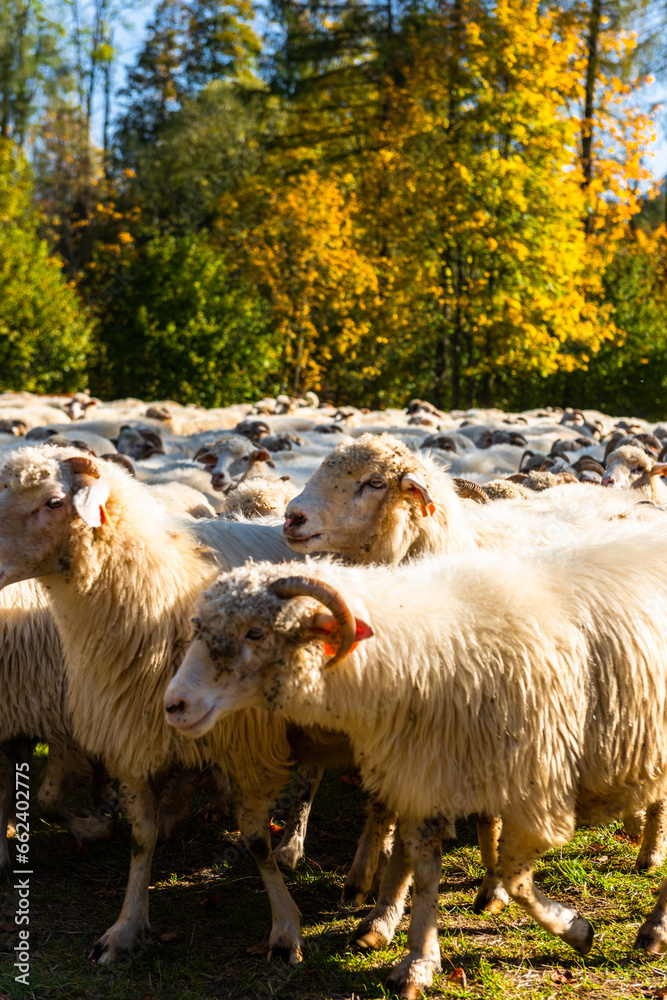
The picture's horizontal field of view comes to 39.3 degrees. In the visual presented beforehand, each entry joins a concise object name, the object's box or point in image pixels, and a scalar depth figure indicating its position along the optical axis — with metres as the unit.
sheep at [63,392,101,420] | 14.91
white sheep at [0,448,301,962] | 3.38
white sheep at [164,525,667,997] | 2.85
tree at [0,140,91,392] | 23.12
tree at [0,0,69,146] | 36.06
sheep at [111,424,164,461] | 10.73
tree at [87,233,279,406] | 21.61
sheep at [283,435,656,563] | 3.86
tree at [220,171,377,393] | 22.19
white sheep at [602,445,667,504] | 6.92
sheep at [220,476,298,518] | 5.11
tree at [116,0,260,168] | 36.28
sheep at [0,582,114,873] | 4.05
